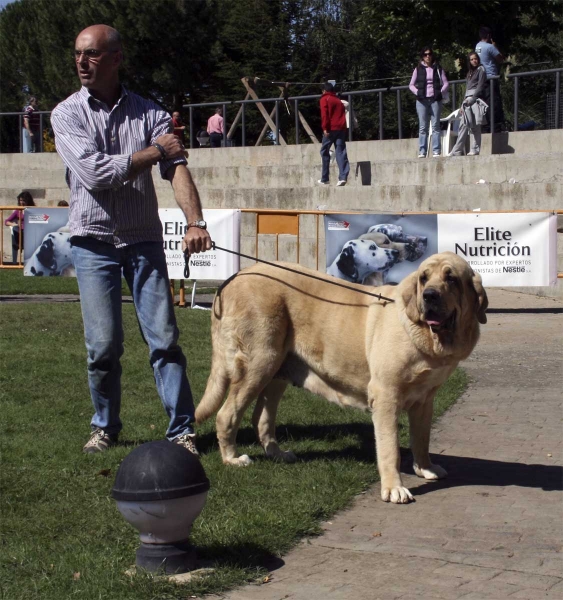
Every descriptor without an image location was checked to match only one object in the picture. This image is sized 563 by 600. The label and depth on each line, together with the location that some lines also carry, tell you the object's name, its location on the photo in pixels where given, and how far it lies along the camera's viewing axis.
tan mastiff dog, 5.09
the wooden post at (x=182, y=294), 13.86
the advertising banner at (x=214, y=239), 13.34
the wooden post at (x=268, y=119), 23.62
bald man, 5.45
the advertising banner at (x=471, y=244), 12.73
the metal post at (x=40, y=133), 26.84
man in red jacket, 17.66
